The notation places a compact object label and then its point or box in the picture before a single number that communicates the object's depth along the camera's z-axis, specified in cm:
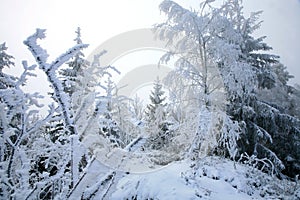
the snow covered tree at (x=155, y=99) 2381
